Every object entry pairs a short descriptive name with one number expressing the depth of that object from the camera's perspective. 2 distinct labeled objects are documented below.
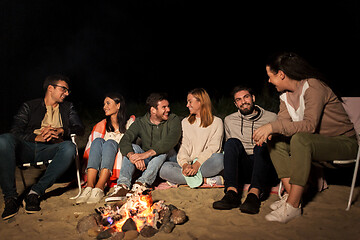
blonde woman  3.50
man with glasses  2.96
